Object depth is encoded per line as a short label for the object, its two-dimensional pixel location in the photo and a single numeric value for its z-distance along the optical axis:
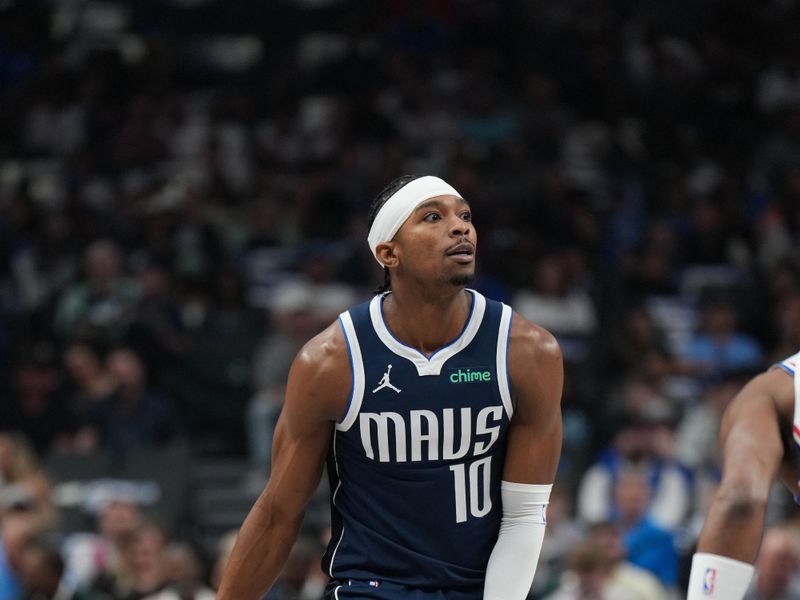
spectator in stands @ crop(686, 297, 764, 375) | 23.14
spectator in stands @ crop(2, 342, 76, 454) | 22.86
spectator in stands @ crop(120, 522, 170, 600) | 17.61
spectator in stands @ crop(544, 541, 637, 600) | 16.47
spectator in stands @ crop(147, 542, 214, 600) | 15.98
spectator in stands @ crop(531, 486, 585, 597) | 18.09
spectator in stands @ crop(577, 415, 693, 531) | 19.41
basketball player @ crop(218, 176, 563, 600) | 9.45
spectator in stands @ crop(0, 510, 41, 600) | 18.45
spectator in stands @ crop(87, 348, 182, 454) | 22.58
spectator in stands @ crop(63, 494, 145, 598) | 18.34
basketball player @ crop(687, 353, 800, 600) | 7.77
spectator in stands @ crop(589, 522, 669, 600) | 16.61
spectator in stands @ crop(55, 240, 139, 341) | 24.62
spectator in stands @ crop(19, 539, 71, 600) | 17.72
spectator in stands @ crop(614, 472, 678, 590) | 17.87
